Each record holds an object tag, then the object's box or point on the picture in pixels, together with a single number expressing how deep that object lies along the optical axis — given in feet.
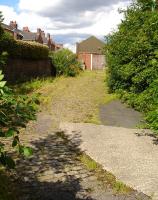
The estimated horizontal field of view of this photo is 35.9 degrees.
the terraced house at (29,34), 132.51
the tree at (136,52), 29.82
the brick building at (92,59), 120.51
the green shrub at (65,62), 64.85
